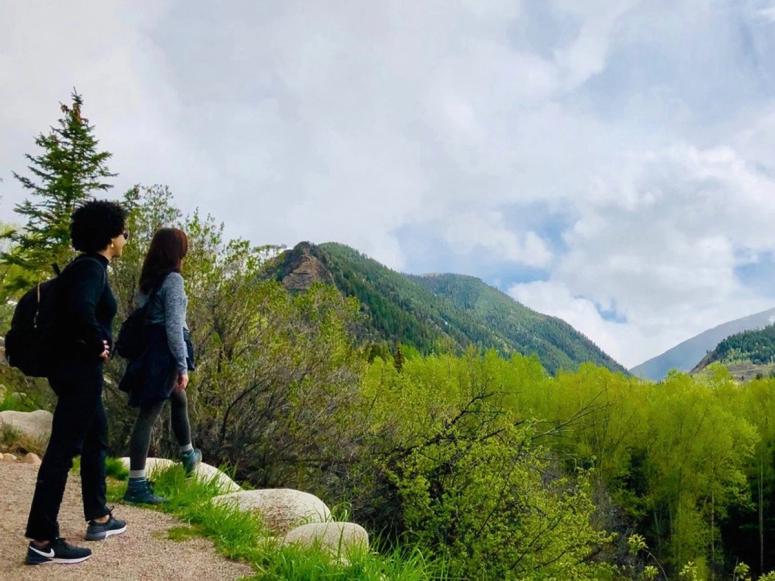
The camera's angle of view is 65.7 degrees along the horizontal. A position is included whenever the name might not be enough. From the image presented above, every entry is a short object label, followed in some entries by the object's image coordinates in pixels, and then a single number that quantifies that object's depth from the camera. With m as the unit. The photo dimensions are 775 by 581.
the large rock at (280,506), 4.67
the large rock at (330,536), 3.62
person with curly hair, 3.27
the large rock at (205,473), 5.45
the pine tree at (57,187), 22.45
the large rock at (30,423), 6.98
